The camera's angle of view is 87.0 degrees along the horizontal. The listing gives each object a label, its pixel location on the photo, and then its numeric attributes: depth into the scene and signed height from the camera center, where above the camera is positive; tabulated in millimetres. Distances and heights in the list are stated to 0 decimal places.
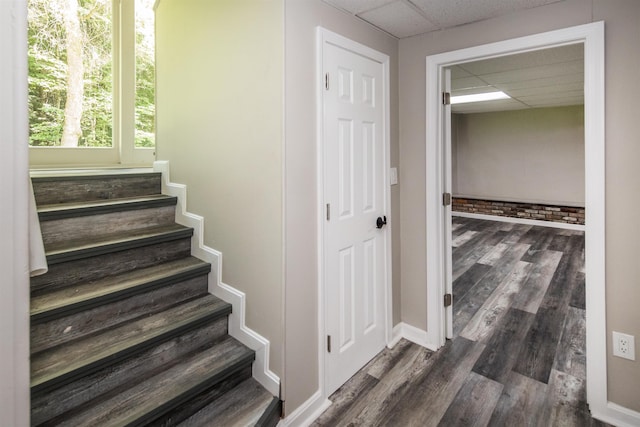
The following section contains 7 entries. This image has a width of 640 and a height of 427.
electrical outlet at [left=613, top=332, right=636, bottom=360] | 1806 -740
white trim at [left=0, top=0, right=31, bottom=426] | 912 +3
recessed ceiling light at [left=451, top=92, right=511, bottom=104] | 4988 +1766
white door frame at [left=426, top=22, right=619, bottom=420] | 1795 +159
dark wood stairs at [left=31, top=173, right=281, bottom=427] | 1551 -632
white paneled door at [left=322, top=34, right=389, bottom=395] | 2012 +1
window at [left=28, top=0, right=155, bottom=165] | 3135 +1325
